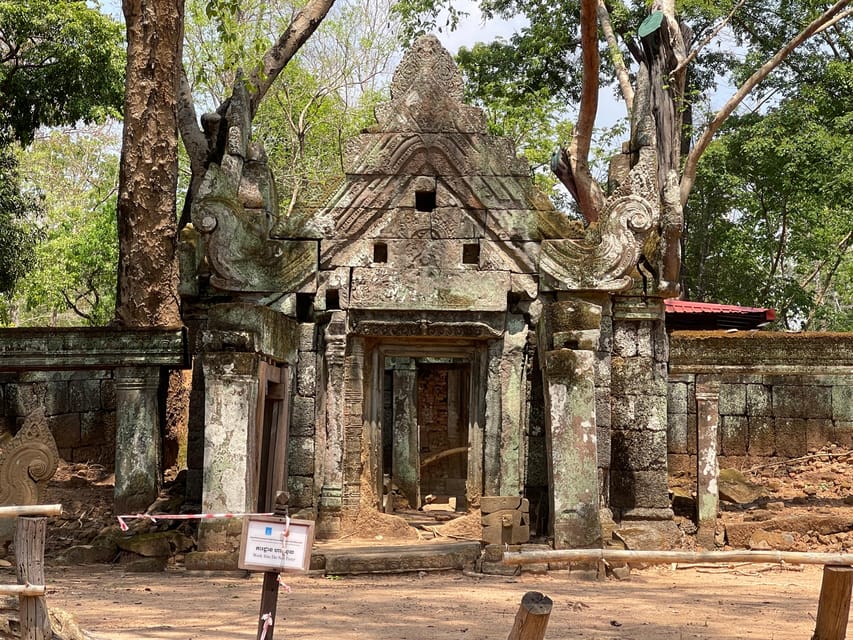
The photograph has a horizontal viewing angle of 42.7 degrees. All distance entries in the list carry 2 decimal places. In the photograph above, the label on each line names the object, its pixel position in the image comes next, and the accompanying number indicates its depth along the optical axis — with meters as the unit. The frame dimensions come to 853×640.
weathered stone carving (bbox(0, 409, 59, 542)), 9.26
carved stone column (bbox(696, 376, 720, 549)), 10.72
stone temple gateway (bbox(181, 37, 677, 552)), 9.98
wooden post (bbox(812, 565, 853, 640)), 5.60
